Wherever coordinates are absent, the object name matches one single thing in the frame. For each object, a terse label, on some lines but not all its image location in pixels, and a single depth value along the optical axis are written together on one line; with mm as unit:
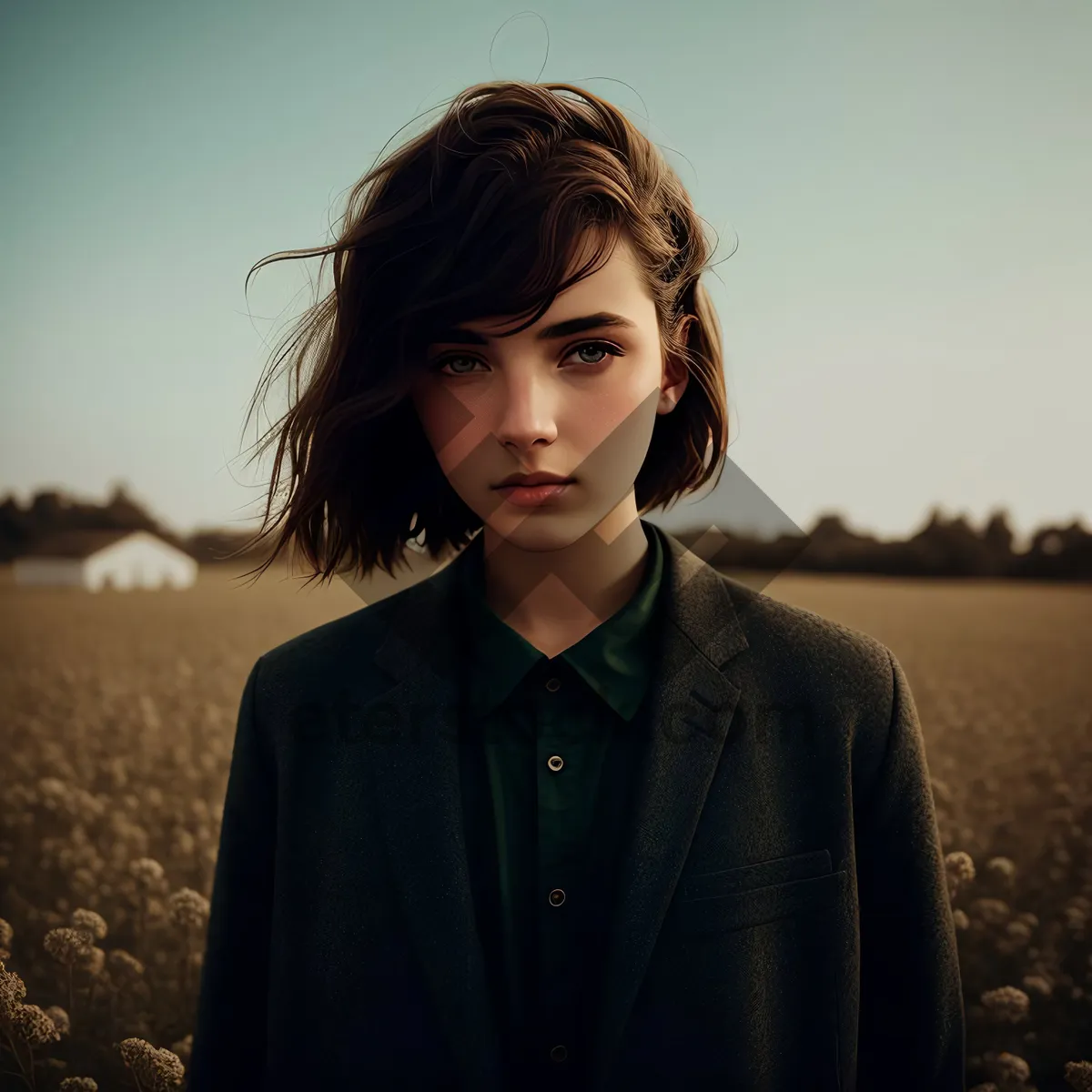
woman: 1210
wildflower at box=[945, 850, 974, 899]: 1693
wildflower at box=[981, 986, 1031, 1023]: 1597
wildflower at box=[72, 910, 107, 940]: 1708
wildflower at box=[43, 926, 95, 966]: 1651
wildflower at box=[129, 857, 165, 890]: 1810
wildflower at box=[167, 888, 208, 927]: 1735
